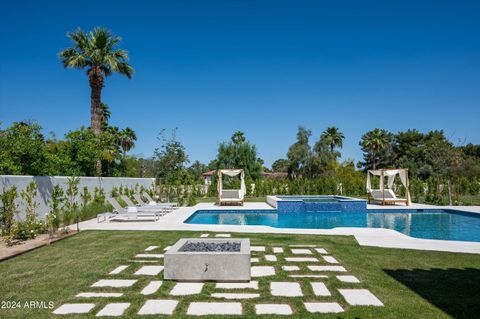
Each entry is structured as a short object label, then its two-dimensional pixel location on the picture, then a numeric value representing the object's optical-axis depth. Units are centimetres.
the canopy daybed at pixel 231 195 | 1792
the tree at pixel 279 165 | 7132
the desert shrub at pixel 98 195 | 1396
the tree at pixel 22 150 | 984
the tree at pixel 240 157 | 3416
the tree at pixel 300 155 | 4031
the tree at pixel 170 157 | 2158
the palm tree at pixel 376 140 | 3725
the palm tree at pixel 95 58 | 1761
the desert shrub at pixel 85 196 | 1247
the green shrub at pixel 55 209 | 847
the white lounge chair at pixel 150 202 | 1549
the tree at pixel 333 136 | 4166
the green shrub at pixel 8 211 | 825
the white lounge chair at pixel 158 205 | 1433
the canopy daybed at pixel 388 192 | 1801
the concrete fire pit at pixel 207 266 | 488
